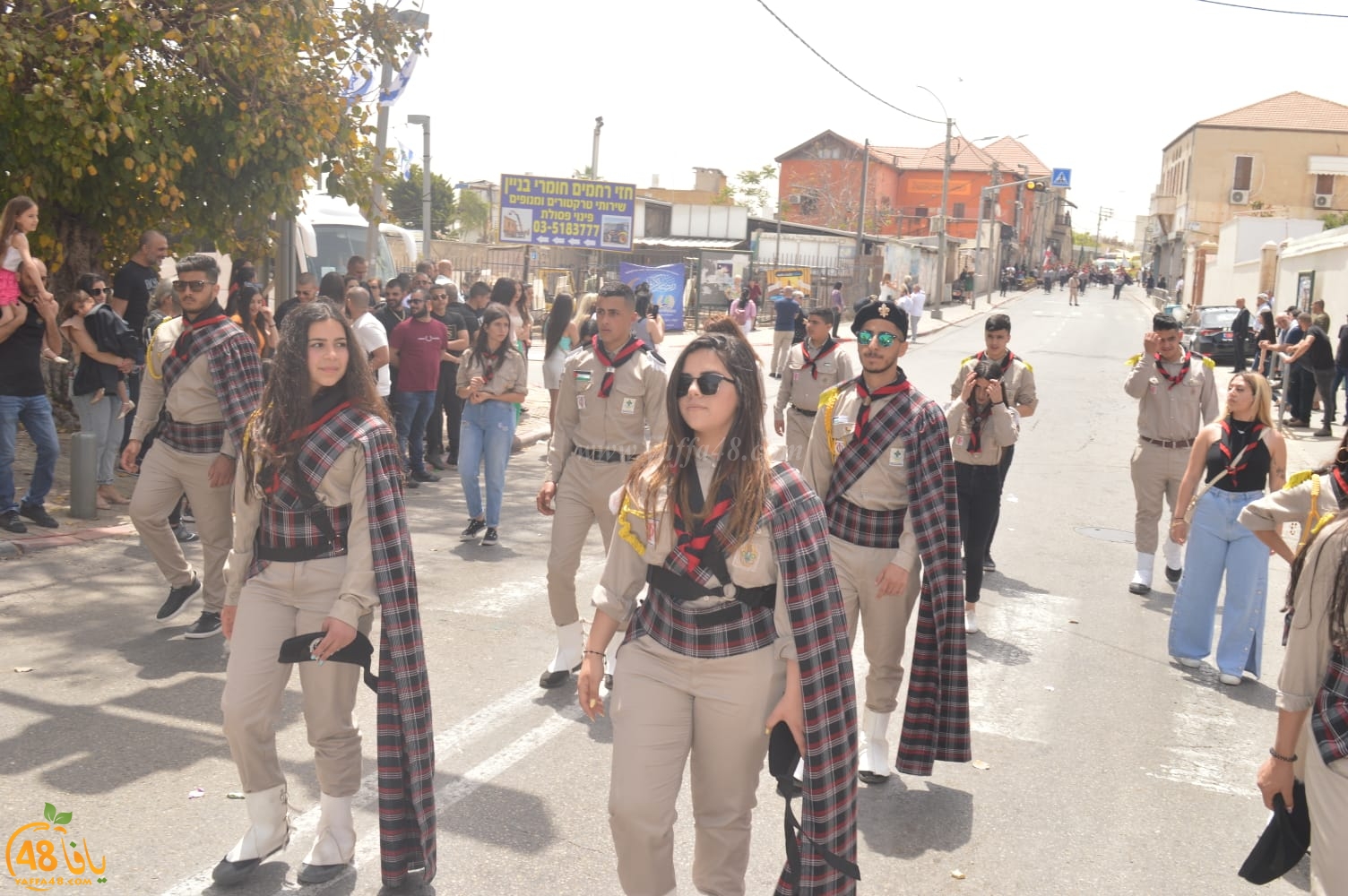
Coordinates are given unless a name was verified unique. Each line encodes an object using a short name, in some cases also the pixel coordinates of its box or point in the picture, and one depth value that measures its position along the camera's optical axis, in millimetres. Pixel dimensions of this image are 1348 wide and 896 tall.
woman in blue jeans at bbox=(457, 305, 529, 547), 9625
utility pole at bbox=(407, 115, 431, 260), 22812
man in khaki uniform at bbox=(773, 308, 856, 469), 9047
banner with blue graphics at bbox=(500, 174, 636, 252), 30188
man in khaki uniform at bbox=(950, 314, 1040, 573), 8578
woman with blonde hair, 7078
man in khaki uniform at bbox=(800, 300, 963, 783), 5141
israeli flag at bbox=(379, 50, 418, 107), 14492
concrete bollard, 9406
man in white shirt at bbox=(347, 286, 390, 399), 10805
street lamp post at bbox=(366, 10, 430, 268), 12516
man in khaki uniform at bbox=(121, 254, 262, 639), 6371
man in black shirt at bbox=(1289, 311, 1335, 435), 19258
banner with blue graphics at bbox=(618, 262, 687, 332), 30844
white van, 22438
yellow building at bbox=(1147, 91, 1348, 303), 72938
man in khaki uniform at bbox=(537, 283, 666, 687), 6430
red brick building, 95562
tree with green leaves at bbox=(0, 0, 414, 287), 10133
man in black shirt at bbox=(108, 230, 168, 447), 10898
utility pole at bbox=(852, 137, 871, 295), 45319
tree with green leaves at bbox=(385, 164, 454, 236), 62075
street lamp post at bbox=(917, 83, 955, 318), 50028
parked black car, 30781
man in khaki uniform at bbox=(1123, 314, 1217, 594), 8992
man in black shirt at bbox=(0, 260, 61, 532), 8914
